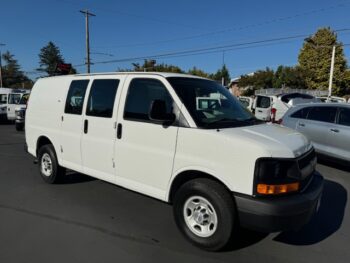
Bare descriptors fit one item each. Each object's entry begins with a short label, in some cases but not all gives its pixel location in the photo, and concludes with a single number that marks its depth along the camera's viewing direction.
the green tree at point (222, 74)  76.06
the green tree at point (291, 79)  53.12
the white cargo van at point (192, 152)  3.34
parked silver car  7.52
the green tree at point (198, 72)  73.56
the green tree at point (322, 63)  53.06
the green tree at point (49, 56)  97.47
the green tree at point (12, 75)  88.19
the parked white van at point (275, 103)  16.62
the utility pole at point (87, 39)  33.50
